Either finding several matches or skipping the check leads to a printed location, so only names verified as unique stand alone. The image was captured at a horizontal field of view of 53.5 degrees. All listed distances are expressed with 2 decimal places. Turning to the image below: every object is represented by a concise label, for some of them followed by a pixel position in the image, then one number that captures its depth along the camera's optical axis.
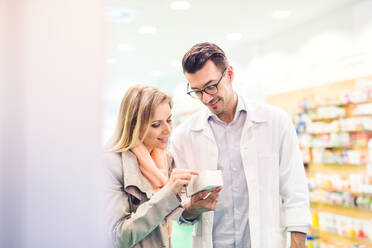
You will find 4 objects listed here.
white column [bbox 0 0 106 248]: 0.53
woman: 1.37
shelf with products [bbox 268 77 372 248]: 4.11
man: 1.77
